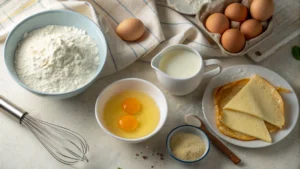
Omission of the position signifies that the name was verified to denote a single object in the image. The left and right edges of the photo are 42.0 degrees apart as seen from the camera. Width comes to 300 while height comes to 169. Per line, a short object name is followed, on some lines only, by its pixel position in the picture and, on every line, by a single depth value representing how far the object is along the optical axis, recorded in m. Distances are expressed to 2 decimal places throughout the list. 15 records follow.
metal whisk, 1.05
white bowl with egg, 1.04
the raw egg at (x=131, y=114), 1.05
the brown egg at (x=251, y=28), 1.18
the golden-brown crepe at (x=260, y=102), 1.08
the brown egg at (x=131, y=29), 1.19
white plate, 1.07
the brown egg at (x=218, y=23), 1.18
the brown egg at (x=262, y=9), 1.18
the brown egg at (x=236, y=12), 1.20
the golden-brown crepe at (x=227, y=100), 1.07
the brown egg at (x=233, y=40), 1.15
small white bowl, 1.03
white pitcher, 1.06
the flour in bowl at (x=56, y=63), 1.06
